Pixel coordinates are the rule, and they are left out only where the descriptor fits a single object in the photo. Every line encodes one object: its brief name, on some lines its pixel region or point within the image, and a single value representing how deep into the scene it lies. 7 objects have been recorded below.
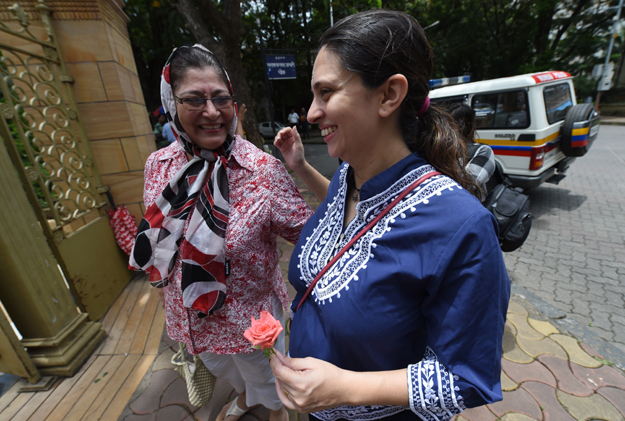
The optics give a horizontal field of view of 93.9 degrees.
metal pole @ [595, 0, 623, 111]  12.98
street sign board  7.92
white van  4.49
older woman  1.37
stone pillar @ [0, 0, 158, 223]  2.68
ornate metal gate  2.22
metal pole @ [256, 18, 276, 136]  7.40
